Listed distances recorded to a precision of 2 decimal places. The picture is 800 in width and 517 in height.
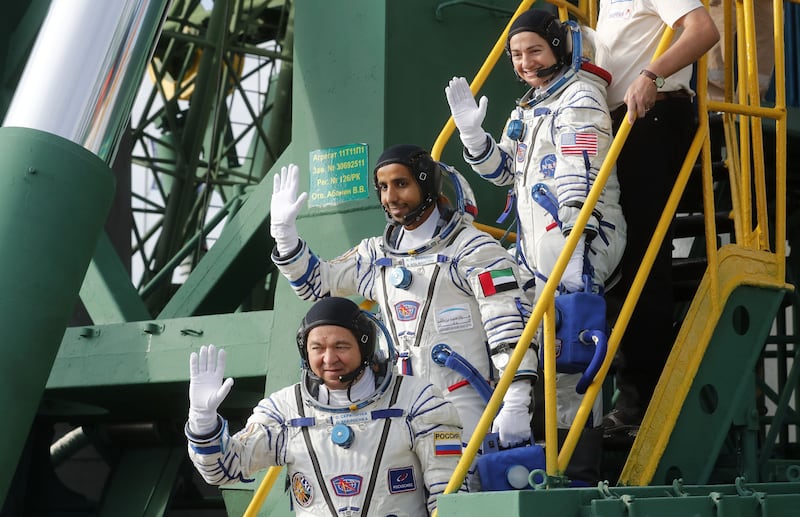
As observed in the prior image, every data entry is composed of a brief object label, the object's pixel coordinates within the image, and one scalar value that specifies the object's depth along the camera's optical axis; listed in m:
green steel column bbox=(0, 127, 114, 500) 6.24
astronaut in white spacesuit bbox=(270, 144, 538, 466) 5.12
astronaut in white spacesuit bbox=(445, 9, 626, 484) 5.36
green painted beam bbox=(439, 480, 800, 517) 4.29
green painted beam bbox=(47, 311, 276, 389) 7.91
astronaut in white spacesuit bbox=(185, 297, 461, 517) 4.65
